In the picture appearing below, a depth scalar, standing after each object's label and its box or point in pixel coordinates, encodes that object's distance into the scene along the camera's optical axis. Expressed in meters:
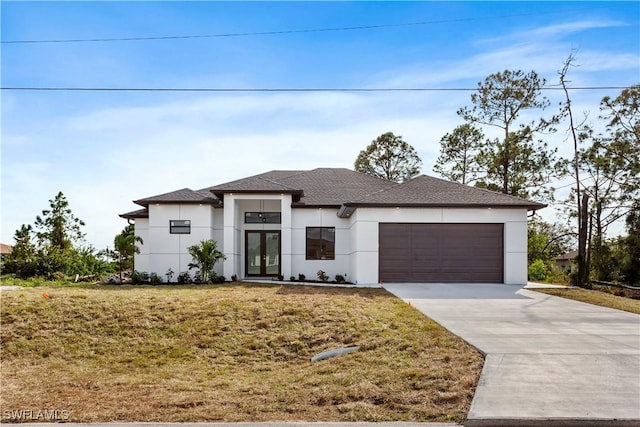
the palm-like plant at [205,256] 20.72
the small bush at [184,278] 21.36
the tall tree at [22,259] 23.55
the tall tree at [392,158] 39.06
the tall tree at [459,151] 34.66
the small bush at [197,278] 21.27
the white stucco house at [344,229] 19.61
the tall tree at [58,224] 32.25
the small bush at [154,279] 21.14
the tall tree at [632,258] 24.58
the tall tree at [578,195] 21.17
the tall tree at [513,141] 31.47
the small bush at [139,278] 21.29
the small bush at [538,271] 28.81
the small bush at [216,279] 20.88
